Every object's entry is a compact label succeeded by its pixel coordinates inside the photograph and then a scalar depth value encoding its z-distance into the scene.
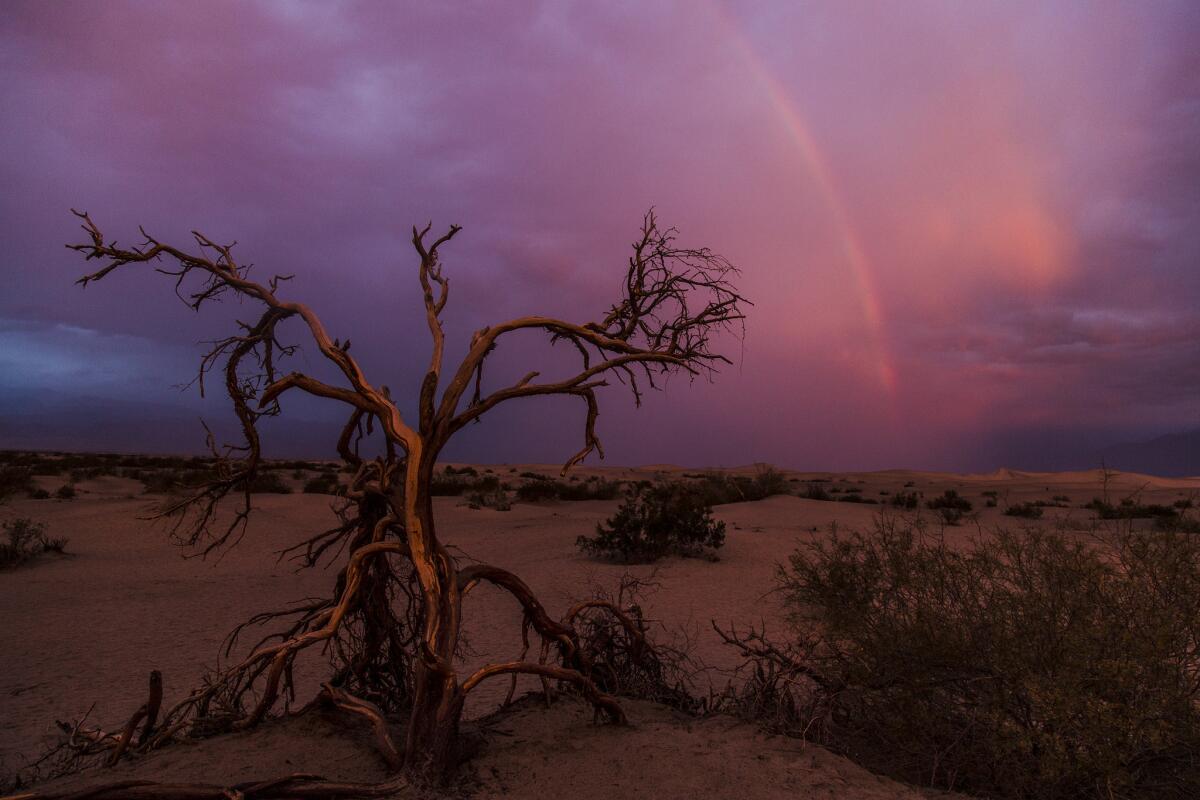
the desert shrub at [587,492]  29.34
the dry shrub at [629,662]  5.78
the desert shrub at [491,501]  25.45
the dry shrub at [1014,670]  4.08
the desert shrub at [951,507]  20.17
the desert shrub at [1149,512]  20.11
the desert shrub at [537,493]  28.92
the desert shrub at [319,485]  30.85
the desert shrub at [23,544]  14.39
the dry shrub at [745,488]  28.83
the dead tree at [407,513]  4.18
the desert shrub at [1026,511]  21.98
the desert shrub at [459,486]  31.97
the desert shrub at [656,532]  14.28
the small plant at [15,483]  21.80
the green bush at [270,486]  28.64
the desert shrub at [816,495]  29.61
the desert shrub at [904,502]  25.58
